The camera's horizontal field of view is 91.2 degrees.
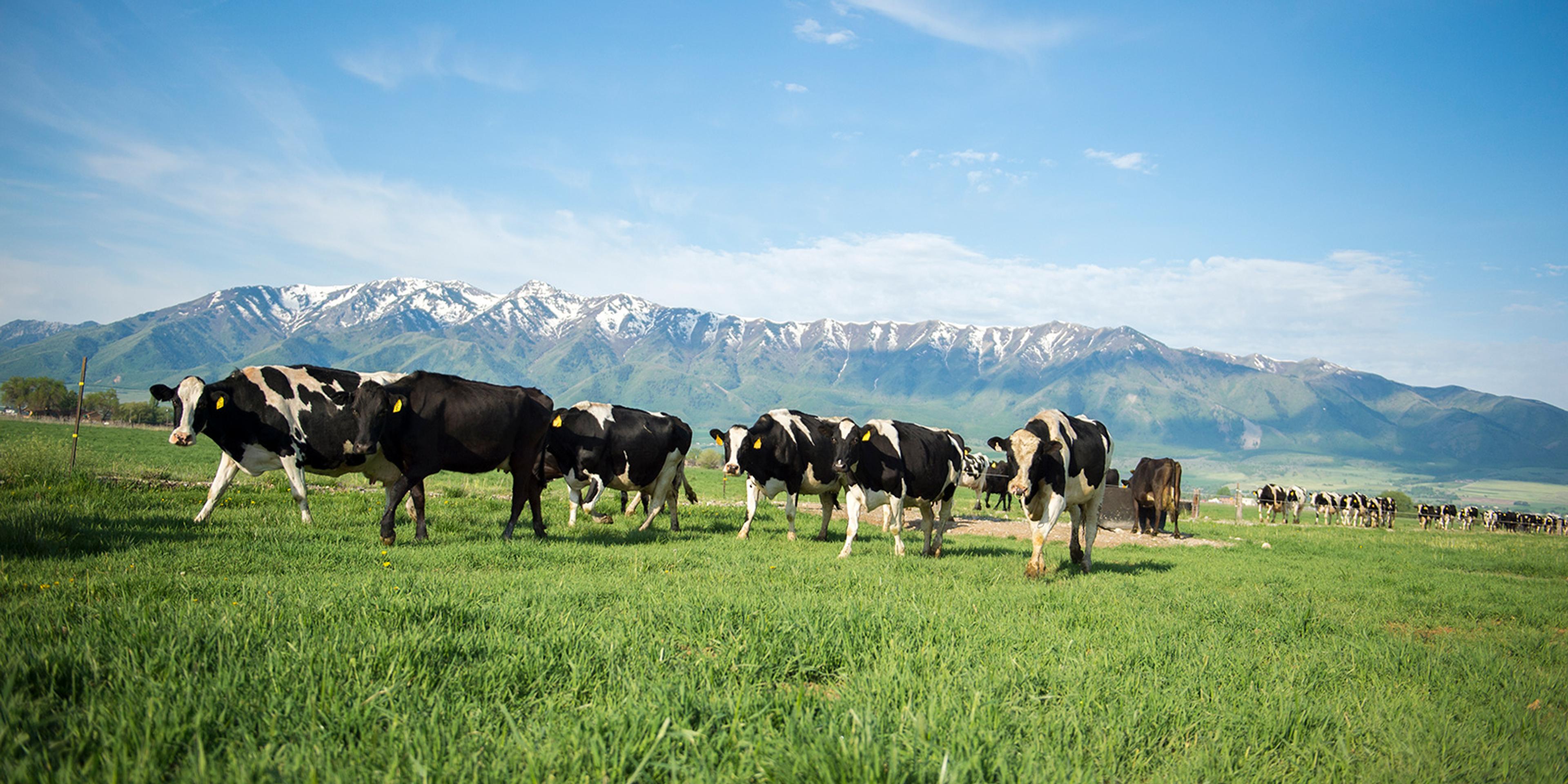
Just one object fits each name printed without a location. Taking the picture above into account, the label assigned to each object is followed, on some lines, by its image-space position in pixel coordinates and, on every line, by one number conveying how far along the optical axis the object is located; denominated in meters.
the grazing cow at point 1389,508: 46.41
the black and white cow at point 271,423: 12.50
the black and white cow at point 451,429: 11.83
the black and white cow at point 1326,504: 51.43
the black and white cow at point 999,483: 12.37
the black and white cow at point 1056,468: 11.34
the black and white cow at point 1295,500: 48.66
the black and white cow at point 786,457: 16.66
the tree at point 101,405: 105.31
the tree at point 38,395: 105.12
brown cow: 24.39
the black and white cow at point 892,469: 14.00
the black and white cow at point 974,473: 24.39
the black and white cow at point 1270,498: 46.97
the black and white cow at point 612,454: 16.44
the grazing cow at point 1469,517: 55.22
